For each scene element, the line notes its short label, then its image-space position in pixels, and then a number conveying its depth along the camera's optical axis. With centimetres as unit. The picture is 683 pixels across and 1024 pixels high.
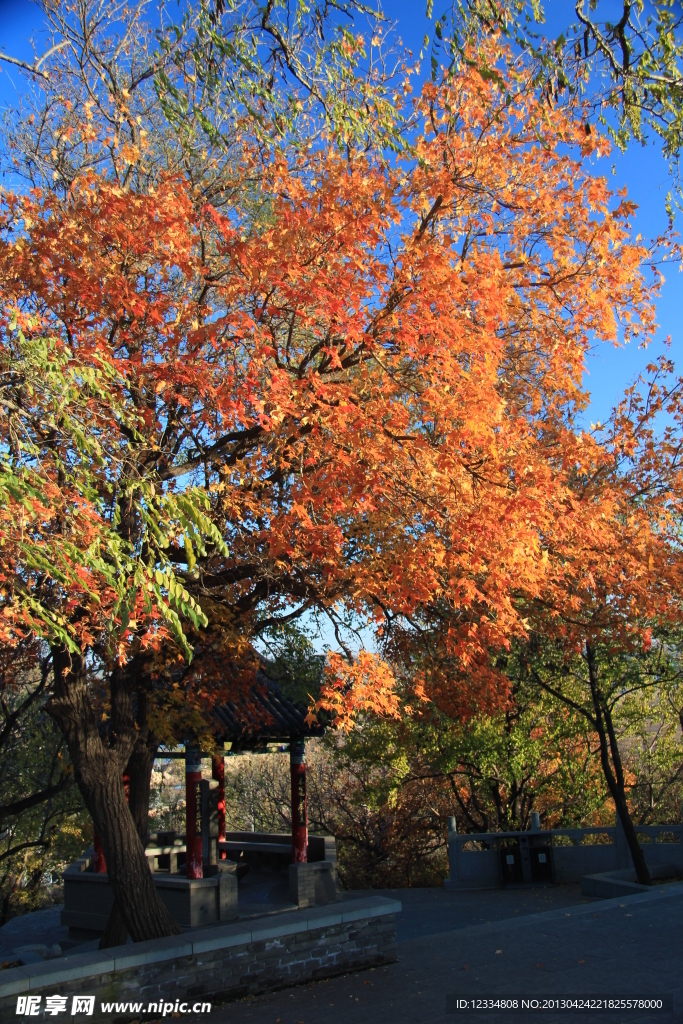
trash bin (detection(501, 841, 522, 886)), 1766
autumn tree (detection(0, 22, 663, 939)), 795
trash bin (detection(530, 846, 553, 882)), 1772
